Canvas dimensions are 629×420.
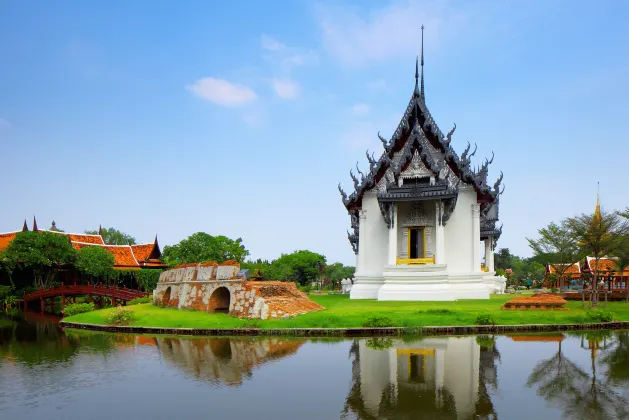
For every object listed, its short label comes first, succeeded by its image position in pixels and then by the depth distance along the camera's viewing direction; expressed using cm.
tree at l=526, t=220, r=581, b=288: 4156
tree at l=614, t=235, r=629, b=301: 2571
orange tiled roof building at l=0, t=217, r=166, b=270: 4497
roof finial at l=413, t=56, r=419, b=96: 2877
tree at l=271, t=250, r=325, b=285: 6068
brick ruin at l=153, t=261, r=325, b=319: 1958
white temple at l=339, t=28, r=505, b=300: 2475
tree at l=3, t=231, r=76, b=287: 3647
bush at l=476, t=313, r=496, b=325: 1677
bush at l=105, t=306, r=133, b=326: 2030
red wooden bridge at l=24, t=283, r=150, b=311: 3359
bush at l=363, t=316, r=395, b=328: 1655
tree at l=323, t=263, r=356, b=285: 6002
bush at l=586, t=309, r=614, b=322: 1739
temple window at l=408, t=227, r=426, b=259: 2639
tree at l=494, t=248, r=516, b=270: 8088
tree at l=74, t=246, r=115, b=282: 3891
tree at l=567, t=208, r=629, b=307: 2233
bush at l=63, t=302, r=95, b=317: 2621
